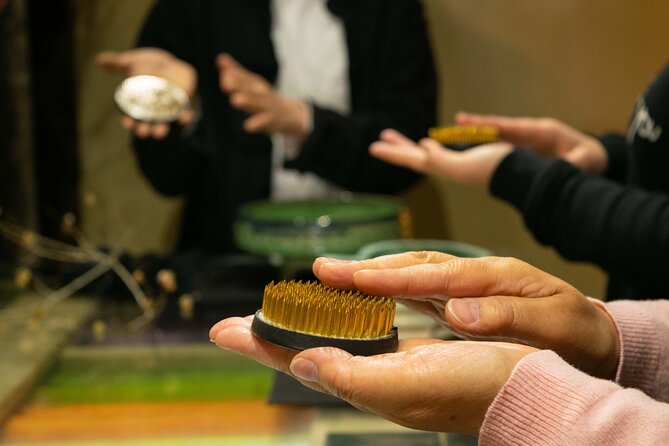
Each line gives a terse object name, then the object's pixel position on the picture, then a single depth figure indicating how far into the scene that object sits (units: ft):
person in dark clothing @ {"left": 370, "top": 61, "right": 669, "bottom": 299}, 2.32
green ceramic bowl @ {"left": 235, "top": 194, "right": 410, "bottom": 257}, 3.26
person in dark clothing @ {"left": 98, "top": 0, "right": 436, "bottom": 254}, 4.76
